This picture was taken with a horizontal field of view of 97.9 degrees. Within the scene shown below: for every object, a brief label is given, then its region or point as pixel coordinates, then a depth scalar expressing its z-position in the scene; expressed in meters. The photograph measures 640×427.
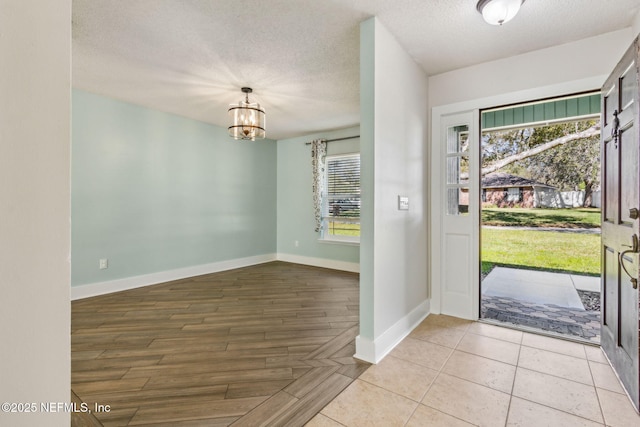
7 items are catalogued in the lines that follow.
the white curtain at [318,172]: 5.30
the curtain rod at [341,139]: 5.03
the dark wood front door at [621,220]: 1.67
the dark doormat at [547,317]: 2.65
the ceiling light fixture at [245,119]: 3.25
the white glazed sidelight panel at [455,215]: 2.83
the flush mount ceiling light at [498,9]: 1.82
